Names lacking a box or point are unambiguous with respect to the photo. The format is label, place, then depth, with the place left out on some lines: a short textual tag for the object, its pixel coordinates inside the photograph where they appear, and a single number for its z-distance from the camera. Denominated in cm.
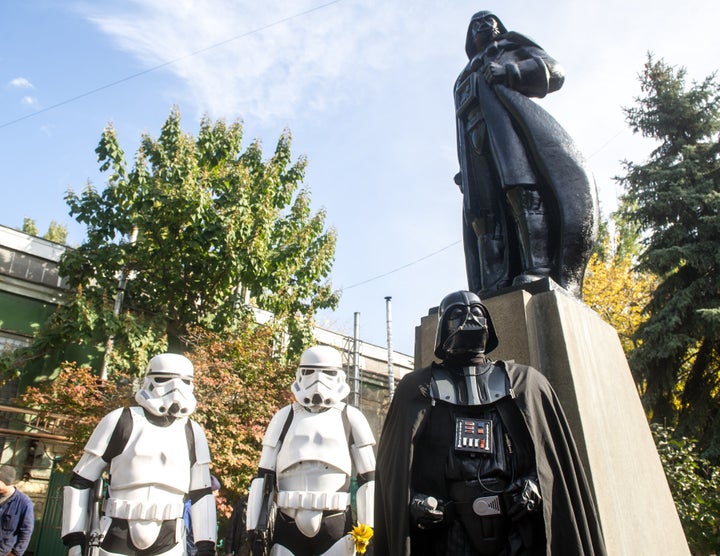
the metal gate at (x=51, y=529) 1212
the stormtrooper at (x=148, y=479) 391
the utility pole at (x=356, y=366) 1847
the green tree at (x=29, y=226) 2887
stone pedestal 361
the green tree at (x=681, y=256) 1433
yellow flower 396
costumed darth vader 257
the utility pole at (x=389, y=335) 1972
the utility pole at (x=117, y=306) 1325
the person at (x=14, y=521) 555
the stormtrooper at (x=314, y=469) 411
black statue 489
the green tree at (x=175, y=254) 1329
